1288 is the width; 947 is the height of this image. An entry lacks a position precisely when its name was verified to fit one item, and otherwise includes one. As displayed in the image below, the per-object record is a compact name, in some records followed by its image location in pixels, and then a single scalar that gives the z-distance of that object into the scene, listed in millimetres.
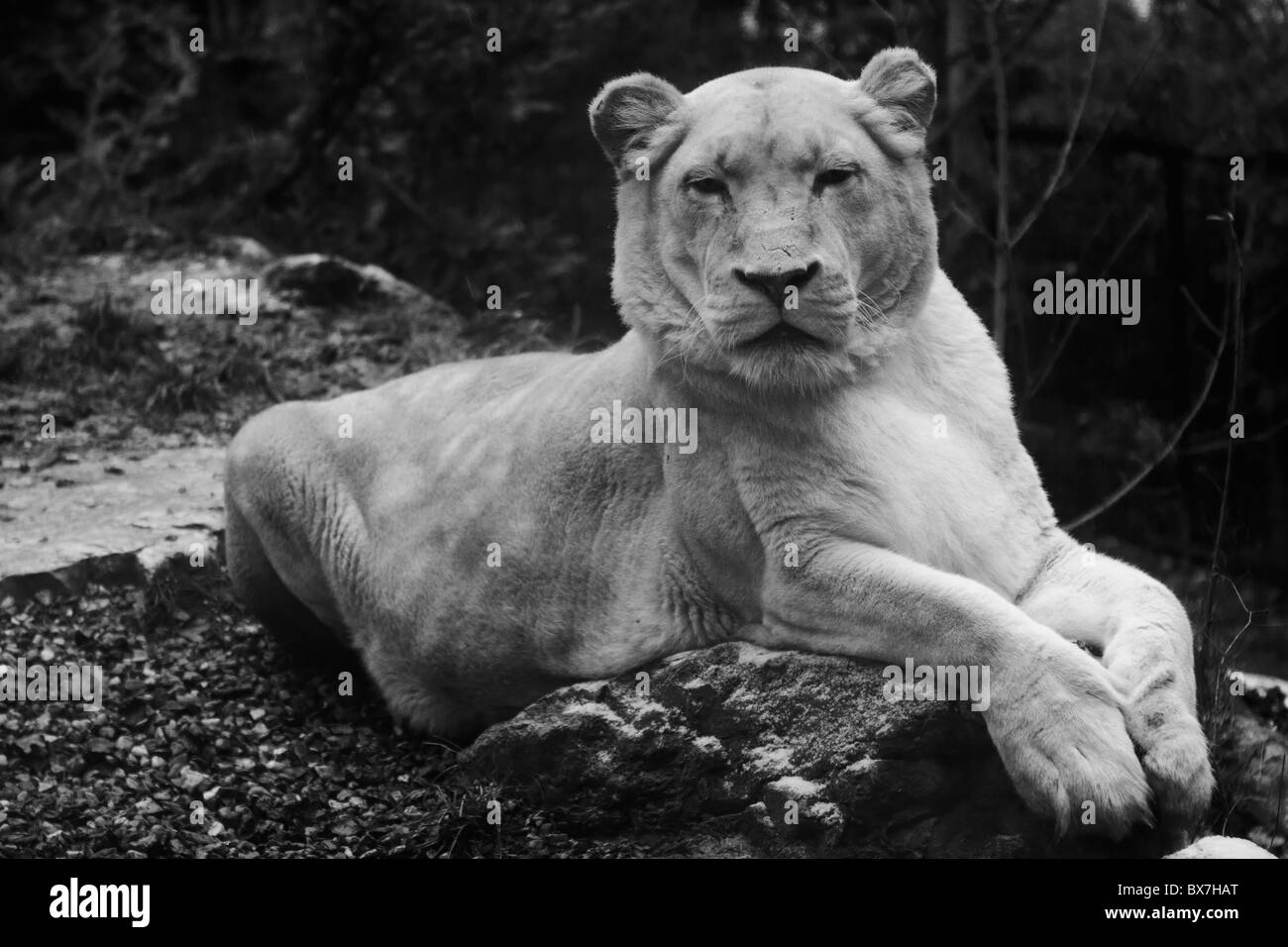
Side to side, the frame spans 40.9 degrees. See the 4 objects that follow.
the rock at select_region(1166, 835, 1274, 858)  4773
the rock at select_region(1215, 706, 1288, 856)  6504
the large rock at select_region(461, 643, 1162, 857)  5082
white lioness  4914
